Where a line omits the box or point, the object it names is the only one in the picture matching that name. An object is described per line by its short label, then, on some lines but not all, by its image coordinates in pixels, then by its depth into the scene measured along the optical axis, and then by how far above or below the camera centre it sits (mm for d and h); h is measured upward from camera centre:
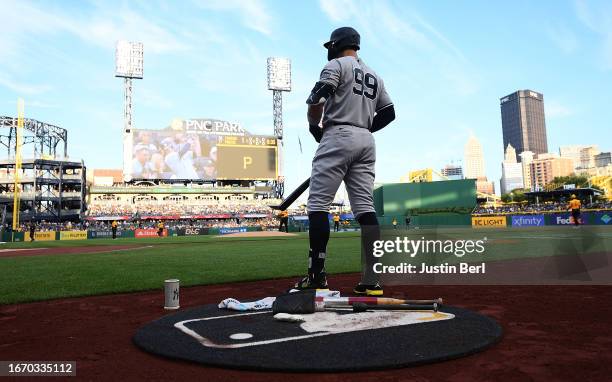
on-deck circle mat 1956 -643
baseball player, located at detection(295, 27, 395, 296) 3629 +691
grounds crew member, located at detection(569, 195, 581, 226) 19720 +489
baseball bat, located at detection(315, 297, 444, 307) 3039 -575
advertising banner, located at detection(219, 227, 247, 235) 41791 -264
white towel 3303 -625
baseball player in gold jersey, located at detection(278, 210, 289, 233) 28031 +621
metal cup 3652 -579
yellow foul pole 44188 +9488
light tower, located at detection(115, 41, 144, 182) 57781 +22118
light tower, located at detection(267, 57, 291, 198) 65812 +22578
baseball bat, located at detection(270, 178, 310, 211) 3852 +290
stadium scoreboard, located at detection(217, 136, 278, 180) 61062 +10345
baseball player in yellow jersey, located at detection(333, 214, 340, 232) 33812 +31
